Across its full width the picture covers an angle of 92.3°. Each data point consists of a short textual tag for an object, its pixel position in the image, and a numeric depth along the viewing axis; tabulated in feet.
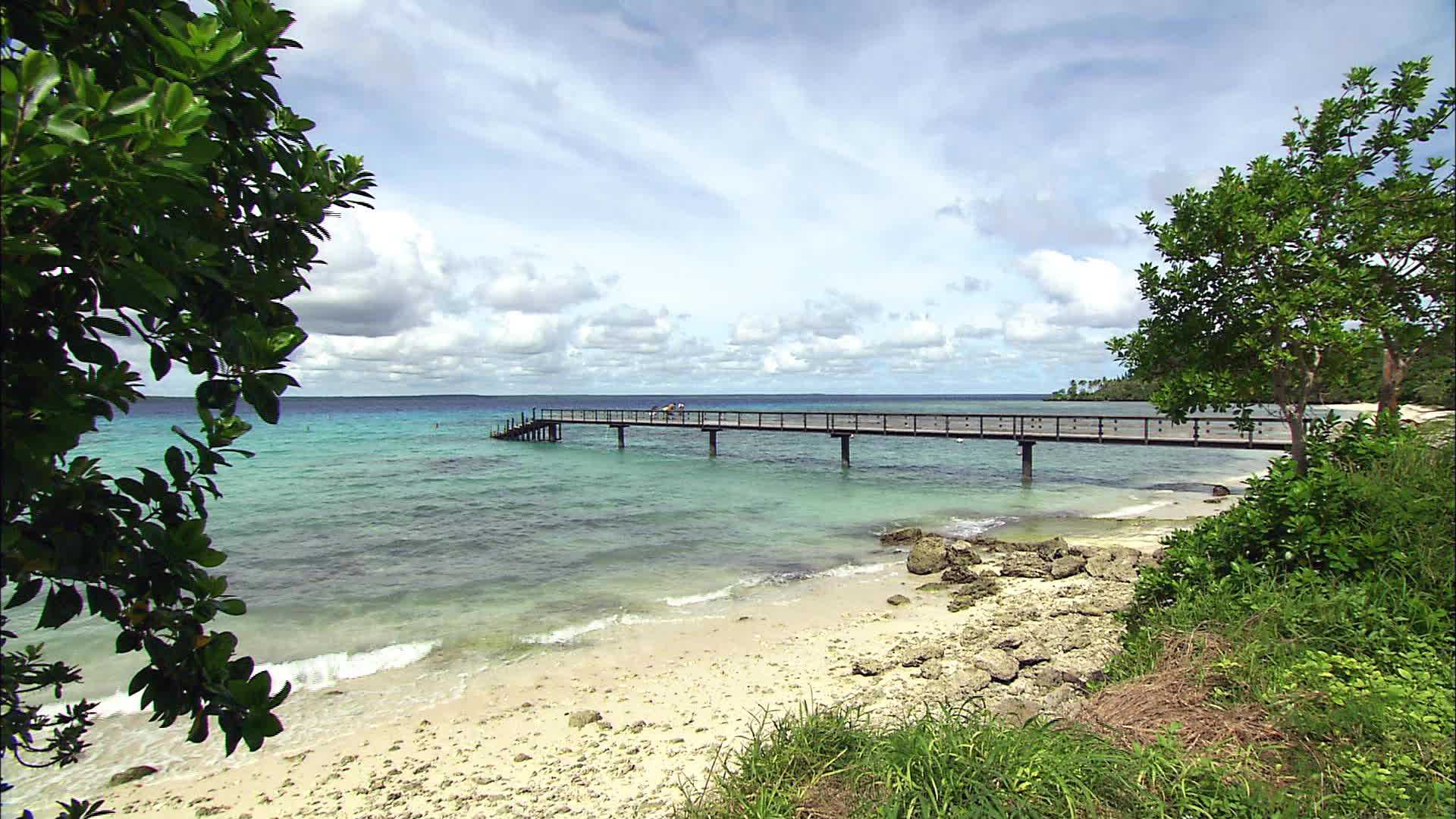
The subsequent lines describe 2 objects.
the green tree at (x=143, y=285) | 3.85
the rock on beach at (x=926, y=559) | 50.57
